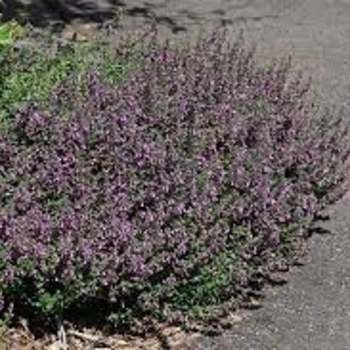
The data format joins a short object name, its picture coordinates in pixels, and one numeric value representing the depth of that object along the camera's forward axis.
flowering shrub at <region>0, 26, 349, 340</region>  4.69
